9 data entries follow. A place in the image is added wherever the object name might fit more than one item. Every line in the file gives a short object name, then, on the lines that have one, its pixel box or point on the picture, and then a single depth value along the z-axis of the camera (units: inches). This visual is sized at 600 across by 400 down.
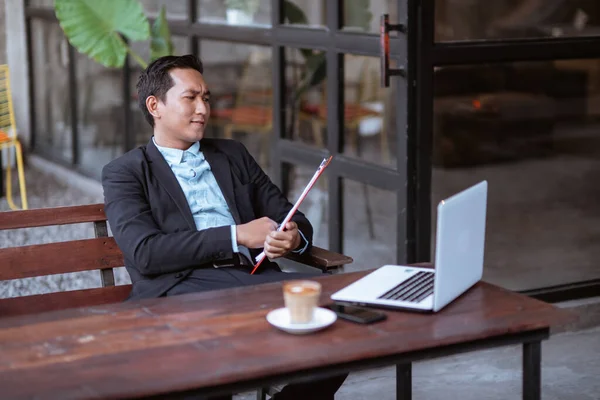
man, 155.3
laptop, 118.0
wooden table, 103.5
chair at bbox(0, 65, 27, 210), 348.3
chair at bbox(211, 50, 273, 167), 287.5
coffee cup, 114.9
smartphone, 120.3
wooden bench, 159.0
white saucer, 115.4
